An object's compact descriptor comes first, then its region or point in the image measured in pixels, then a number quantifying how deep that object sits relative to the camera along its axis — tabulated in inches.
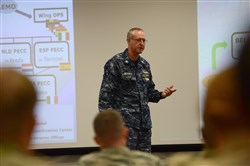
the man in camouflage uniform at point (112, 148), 168.0
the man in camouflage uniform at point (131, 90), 290.7
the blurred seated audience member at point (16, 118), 122.8
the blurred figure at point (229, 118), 108.6
